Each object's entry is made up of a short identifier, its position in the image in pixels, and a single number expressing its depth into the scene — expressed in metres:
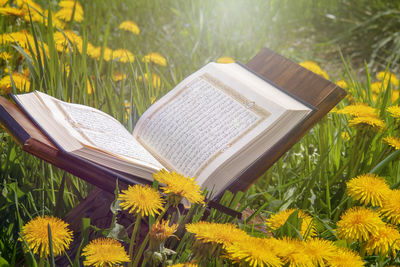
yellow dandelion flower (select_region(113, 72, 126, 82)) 2.18
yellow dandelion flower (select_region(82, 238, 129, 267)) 0.87
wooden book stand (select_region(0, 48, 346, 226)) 1.05
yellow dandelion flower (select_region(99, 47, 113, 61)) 2.15
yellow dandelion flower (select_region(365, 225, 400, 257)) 1.10
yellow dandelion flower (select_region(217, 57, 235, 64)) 2.34
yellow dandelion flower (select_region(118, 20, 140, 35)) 2.51
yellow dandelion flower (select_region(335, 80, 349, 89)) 2.23
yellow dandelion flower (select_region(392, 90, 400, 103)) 2.23
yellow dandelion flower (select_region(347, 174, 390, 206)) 1.20
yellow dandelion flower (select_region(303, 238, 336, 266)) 0.95
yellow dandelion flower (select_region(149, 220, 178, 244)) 0.90
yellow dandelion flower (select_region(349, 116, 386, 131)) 1.38
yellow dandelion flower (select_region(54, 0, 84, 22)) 2.41
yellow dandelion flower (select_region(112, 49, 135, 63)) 2.18
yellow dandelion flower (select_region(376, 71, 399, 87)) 2.39
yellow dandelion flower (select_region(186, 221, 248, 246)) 0.91
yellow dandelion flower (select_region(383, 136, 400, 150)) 1.42
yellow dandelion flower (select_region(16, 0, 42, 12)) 2.15
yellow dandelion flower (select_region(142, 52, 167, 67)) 2.29
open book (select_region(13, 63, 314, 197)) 1.14
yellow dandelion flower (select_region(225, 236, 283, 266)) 0.85
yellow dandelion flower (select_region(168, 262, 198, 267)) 0.87
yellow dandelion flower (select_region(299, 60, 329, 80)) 2.18
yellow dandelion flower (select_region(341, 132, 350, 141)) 1.88
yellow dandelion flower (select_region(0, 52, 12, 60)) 1.82
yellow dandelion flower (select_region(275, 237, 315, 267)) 0.91
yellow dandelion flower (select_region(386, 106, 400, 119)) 1.44
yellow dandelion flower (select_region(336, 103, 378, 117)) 1.45
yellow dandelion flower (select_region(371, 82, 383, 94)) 2.29
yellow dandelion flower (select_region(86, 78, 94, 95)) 1.96
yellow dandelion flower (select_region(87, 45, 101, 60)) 2.12
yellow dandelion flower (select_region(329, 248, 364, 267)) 0.98
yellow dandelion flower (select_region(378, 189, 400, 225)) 1.16
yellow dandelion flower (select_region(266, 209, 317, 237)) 1.14
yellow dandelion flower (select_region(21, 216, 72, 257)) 0.93
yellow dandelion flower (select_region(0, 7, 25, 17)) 2.06
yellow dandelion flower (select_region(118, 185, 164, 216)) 0.92
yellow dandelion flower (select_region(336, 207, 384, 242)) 1.09
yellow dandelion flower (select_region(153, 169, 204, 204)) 0.97
